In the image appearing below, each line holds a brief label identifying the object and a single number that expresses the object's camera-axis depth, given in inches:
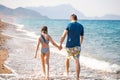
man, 310.7
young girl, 323.2
